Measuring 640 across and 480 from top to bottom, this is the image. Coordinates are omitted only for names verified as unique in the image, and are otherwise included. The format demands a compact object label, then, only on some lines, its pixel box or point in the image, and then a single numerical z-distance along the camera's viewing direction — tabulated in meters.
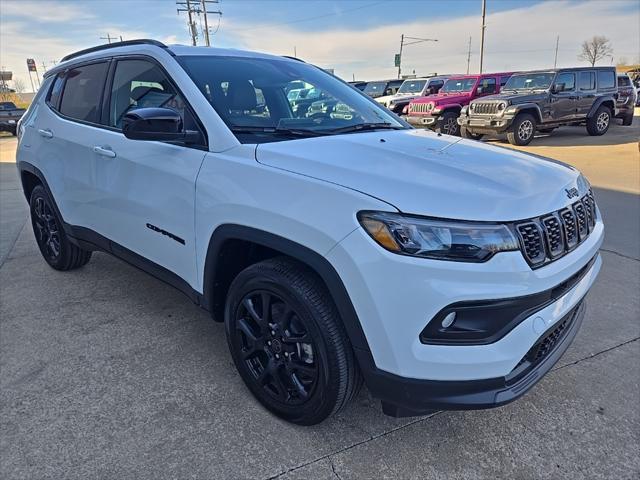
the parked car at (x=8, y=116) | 22.70
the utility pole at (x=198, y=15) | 49.67
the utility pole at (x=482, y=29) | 37.69
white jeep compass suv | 1.74
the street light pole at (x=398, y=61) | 48.12
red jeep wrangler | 14.90
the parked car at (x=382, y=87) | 21.92
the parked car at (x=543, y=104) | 12.76
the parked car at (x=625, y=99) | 15.27
